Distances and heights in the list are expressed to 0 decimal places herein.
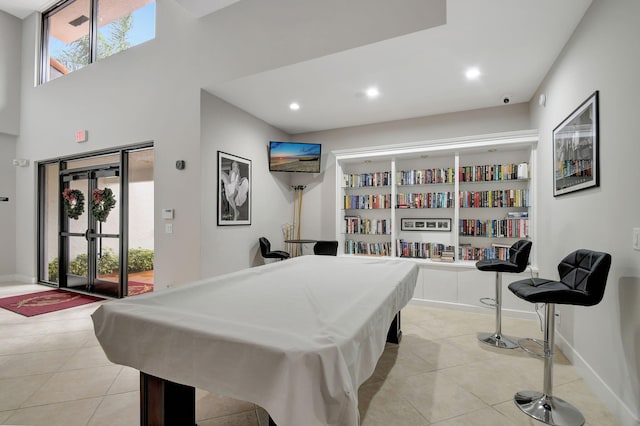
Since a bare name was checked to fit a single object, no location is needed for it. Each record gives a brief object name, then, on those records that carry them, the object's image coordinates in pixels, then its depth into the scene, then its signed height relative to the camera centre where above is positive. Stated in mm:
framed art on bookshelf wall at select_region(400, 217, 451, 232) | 4480 -160
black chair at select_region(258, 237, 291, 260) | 4367 -565
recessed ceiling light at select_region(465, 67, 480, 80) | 3195 +1522
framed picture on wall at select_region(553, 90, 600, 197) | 2151 +523
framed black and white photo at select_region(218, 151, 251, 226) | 3963 +331
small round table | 5363 -699
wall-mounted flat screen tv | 4867 +938
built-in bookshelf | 4020 +228
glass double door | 4660 -286
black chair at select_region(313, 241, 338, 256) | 4633 -525
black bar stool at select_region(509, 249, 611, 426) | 1729 -505
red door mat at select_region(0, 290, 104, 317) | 4008 -1275
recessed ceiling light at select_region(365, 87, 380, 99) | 3695 +1518
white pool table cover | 921 -457
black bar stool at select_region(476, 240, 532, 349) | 2910 -536
